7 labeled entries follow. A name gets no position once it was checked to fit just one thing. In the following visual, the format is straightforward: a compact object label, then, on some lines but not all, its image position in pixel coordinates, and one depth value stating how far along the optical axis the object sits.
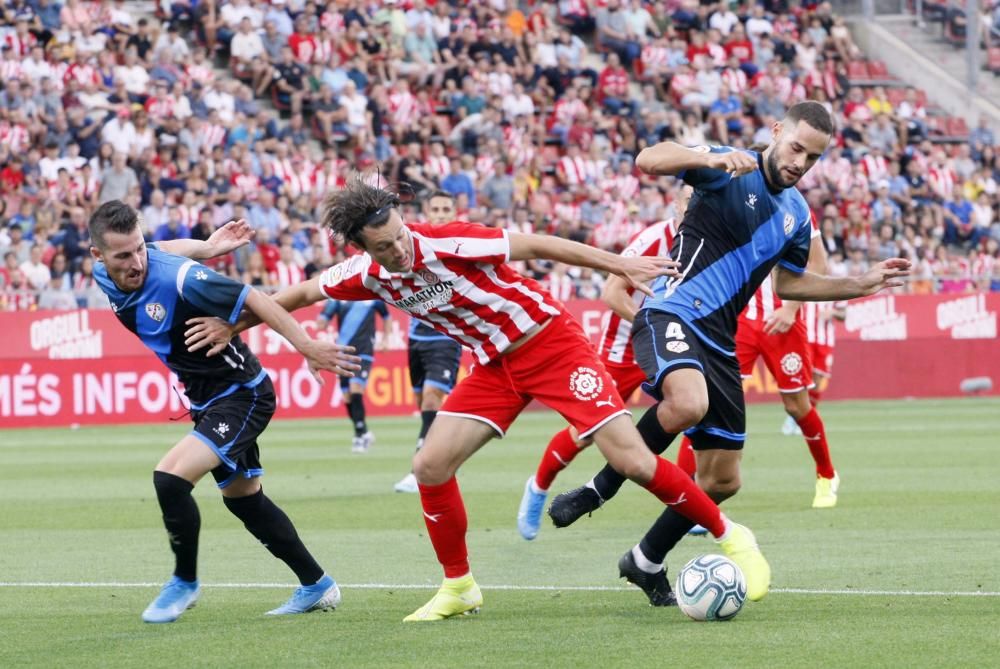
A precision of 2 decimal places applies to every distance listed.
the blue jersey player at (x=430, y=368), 29.12
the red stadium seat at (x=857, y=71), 72.81
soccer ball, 14.63
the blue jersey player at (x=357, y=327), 38.66
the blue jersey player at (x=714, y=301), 15.76
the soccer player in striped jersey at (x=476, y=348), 14.64
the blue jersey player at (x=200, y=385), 15.05
